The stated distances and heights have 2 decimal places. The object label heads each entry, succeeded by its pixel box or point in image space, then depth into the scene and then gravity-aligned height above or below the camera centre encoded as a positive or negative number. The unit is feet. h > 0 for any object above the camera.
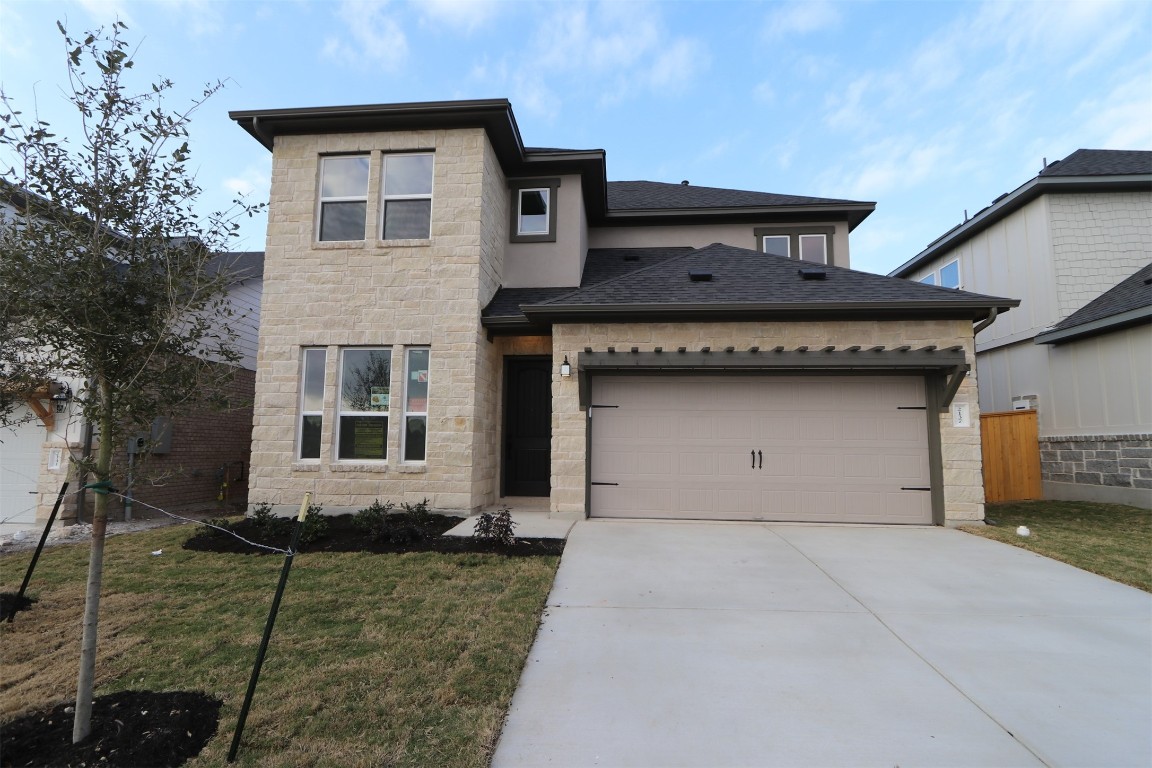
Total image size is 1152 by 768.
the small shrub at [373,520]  21.99 -3.90
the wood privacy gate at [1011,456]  35.81 -1.33
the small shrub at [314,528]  21.68 -4.10
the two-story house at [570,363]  25.13 +3.57
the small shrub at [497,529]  20.20 -3.77
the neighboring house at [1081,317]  30.32 +7.90
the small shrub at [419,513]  23.84 -3.75
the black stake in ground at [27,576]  14.06 -3.99
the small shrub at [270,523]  22.80 -4.12
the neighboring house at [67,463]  28.84 -1.94
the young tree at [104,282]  8.72 +2.63
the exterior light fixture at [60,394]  28.17 +2.00
